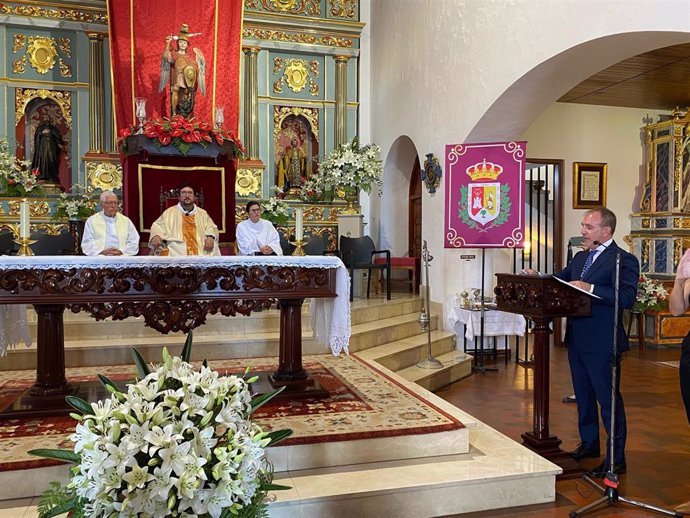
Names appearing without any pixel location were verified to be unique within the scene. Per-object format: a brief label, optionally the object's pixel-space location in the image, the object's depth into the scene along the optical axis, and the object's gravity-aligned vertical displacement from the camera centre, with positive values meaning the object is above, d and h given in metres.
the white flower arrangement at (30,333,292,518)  1.32 -0.50
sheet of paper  3.42 -0.31
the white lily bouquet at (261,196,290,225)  8.30 +0.33
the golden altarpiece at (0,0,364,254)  9.25 +2.41
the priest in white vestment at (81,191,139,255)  5.59 +0.04
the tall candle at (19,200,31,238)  3.95 +0.10
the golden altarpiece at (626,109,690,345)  8.39 +0.32
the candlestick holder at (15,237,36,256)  3.95 -0.06
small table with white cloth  6.87 -1.03
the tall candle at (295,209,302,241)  4.65 +0.10
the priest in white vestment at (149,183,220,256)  5.84 +0.08
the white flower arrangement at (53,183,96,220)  8.37 +0.40
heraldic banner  6.48 +0.46
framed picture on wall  9.06 +0.80
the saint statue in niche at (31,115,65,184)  9.30 +1.31
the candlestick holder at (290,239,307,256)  4.71 -0.10
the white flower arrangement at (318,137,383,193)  9.23 +1.06
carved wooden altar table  3.84 -0.37
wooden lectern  3.61 -0.49
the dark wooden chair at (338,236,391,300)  7.97 -0.27
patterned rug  3.43 -1.19
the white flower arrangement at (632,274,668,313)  7.22 -0.75
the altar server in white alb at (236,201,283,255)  7.25 +0.02
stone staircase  5.35 -1.05
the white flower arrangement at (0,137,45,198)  8.45 +0.83
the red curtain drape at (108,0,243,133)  8.89 +2.90
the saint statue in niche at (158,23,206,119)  8.38 +2.30
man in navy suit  3.54 -0.54
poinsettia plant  7.64 +1.34
